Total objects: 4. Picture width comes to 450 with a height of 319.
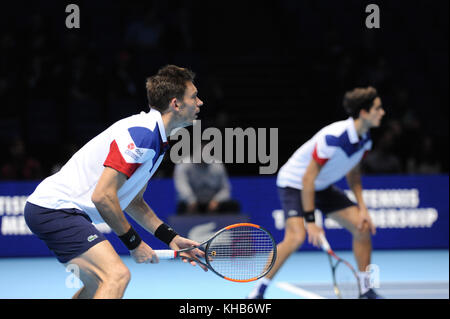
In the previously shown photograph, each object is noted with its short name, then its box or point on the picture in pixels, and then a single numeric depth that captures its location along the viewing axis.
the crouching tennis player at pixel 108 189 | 6.37
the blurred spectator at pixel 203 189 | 15.46
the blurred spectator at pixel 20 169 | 16.58
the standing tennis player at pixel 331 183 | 10.38
